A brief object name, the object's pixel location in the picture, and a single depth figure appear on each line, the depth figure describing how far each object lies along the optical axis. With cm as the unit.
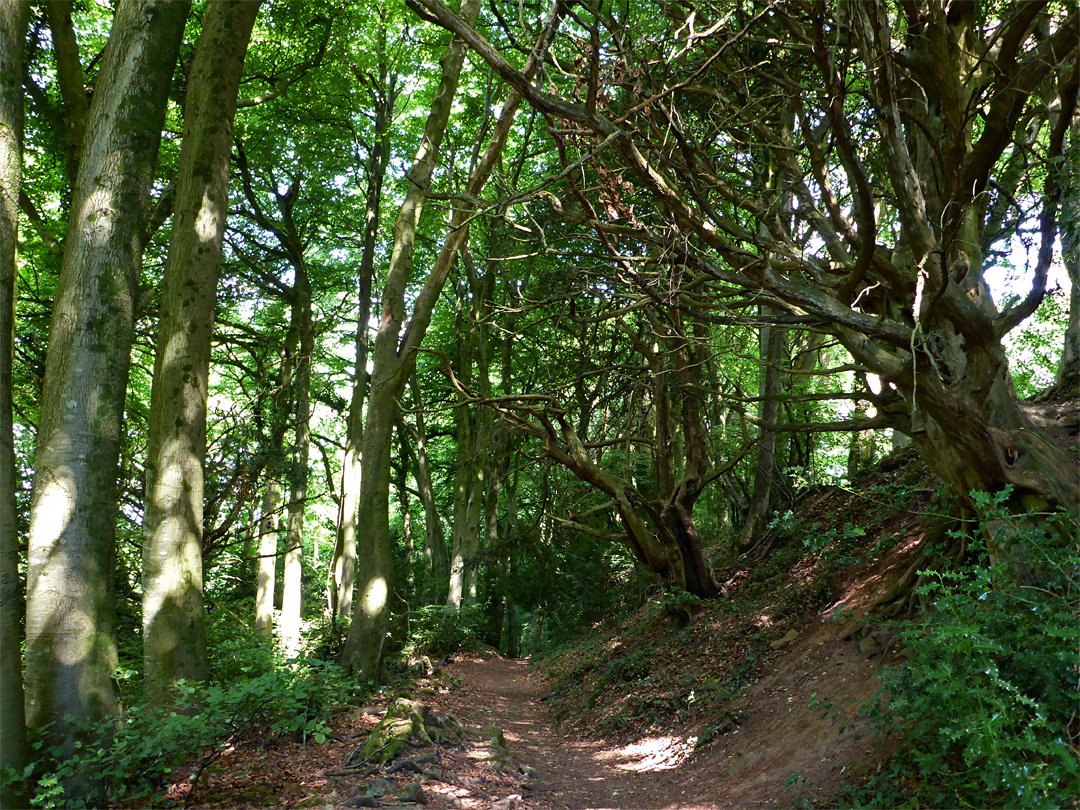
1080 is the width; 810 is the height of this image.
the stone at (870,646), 674
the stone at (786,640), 845
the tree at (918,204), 486
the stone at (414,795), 530
